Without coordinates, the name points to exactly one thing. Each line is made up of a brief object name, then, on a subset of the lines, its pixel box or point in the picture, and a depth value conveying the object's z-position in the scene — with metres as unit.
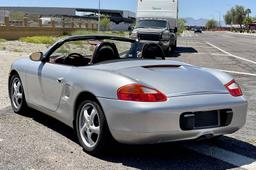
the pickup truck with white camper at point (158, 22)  24.38
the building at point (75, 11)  154.40
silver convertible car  4.60
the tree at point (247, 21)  179.66
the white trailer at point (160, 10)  28.05
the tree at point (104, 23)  84.31
